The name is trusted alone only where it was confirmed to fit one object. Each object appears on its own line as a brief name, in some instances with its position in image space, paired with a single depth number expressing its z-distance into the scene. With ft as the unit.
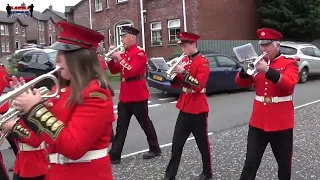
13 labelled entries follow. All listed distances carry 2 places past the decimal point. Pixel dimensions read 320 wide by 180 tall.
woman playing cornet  7.97
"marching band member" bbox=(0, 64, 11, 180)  13.46
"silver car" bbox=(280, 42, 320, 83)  62.28
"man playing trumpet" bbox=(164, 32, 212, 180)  18.07
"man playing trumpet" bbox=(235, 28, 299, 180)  15.17
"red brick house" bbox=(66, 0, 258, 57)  82.99
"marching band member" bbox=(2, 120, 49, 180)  12.39
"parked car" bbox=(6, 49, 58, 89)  46.70
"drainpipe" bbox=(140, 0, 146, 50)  87.47
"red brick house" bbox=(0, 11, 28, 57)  245.65
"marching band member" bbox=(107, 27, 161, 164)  21.13
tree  84.43
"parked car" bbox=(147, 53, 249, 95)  46.86
